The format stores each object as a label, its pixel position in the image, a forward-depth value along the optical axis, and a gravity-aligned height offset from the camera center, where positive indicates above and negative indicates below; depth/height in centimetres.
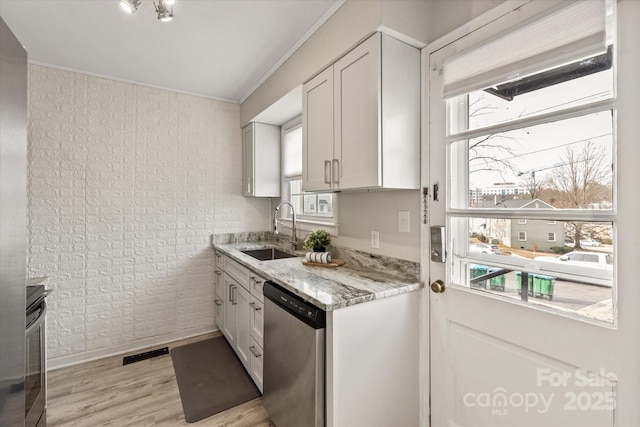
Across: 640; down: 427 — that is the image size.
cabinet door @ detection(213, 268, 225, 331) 294 -90
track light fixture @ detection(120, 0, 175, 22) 124 +90
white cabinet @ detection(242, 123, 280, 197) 309 +57
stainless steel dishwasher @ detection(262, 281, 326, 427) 137 -76
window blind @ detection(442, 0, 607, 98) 104 +67
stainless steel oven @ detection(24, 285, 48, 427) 138 -75
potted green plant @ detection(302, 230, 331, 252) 225 -22
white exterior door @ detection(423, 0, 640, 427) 100 -6
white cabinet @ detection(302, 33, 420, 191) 151 +53
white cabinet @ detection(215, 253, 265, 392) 204 -80
